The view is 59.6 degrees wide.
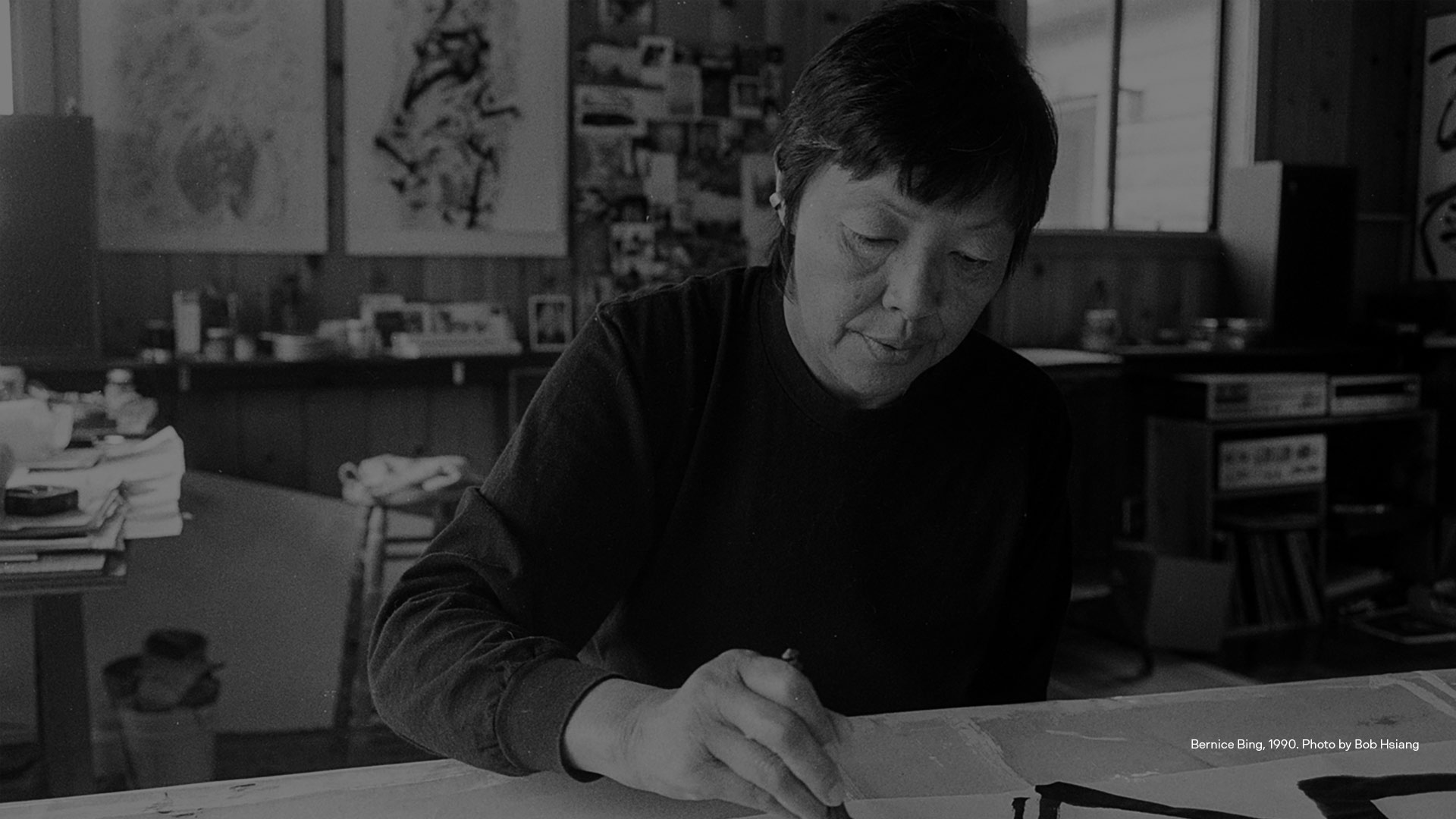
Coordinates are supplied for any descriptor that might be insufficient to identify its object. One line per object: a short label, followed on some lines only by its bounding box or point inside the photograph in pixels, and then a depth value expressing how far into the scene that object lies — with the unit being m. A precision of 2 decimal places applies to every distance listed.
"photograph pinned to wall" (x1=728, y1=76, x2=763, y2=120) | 3.65
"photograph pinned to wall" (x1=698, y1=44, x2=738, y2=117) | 3.62
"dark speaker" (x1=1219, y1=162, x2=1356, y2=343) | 4.18
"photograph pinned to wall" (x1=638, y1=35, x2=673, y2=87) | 3.54
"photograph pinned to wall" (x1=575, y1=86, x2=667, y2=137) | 3.49
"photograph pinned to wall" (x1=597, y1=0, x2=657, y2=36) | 3.50
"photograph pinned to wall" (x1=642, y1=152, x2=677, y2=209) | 3.57
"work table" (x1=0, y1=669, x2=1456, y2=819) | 0.80
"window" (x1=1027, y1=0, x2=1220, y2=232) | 4.14
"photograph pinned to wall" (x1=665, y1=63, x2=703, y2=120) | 3.58
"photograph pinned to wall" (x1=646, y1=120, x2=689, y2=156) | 3.57
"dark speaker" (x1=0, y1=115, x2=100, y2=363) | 2.74
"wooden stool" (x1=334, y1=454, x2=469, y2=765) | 2.84
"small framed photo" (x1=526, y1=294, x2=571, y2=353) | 3.48
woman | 0.80
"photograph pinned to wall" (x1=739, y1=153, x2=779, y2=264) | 3.68
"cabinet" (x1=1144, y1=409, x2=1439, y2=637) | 3.80
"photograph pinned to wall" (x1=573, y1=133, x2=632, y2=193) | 3.51
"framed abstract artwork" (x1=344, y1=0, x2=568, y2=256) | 3.25
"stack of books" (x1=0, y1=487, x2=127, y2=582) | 1.61
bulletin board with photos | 3.51
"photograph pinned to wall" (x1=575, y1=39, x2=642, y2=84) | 3.47
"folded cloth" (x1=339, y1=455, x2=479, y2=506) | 2.88
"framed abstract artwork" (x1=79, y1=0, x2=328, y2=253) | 2.98
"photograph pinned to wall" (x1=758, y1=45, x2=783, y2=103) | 3.69
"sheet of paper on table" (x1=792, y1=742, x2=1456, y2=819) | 0.82
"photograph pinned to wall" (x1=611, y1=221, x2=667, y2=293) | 3.57
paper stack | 1.85
